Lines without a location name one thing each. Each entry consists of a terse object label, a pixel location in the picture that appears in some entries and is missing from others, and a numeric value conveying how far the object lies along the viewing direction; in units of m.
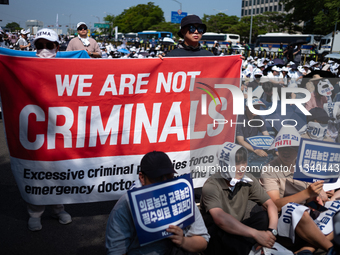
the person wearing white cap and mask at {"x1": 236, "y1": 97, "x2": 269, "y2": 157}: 3.88
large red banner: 3.05
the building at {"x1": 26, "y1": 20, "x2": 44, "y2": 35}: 99.62
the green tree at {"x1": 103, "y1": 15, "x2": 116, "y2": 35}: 141.34
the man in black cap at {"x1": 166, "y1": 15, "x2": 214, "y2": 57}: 3.94
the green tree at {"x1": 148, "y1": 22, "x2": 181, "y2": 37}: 84.12
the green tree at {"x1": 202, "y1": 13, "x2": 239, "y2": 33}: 75.69
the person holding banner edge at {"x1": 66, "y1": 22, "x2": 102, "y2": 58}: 5.70
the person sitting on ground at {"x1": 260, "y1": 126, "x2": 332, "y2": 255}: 2.62
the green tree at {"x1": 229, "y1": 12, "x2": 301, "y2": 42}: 68.68
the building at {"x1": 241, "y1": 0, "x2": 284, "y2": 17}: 96.44
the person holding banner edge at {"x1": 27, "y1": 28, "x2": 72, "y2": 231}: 3.32
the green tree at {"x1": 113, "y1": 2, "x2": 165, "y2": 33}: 103.00
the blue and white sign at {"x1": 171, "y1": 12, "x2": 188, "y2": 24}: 48.36
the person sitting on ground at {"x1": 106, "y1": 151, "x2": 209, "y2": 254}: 2.03
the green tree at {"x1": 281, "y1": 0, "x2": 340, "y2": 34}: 39.69
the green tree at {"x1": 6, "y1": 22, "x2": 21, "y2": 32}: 161.10
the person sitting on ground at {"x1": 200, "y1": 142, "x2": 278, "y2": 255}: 2.59
